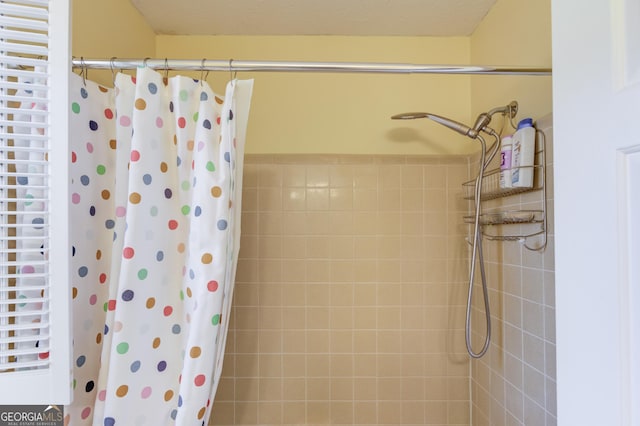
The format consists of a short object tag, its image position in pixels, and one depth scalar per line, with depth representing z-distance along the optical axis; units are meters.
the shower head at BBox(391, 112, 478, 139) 1.46
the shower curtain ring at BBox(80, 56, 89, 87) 1.04
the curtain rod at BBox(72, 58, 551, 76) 1.05
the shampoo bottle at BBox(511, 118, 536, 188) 1.20
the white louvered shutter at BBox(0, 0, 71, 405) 0.83
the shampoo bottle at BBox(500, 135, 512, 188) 1.26
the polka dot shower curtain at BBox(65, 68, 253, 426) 1.00
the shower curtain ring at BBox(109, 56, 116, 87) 1.04
